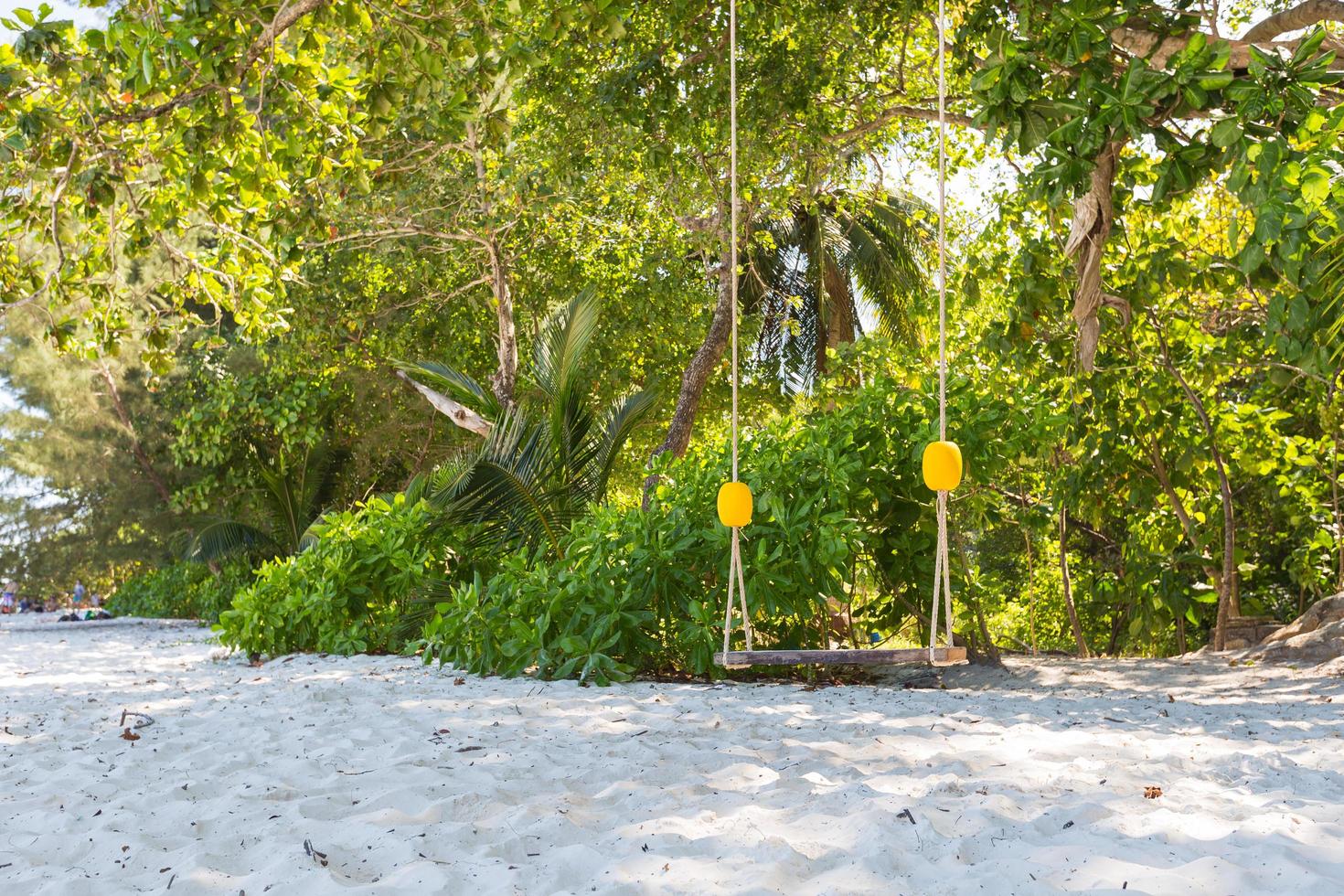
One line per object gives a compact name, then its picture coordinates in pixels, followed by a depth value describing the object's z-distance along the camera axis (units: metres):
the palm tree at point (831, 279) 15.35
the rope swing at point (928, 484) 3.29
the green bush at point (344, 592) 7.72
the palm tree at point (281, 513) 14.60
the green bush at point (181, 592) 15.65
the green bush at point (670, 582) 5.62
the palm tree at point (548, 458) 7.64
